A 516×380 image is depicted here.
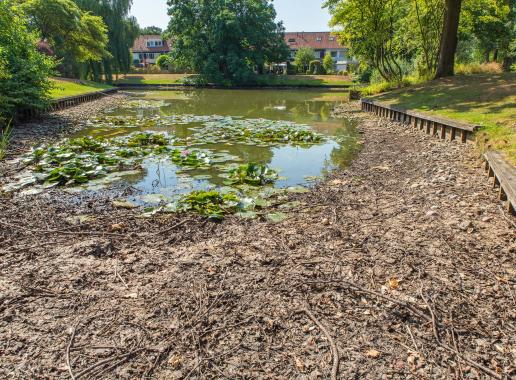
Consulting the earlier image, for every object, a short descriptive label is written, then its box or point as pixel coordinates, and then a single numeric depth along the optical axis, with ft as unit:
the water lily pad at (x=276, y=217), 16.24
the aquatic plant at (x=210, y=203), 17.01
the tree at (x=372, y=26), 66.23
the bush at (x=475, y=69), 60.90
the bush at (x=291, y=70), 172.04
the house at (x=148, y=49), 239.09
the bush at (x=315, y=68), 164.42
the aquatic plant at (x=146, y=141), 32.83
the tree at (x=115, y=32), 121.70
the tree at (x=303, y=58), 172.76
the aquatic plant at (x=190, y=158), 26.14
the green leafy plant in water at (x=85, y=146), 29.78
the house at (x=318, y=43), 226.99
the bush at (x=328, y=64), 168.35
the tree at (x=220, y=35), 129.29
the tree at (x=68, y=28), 94.22
